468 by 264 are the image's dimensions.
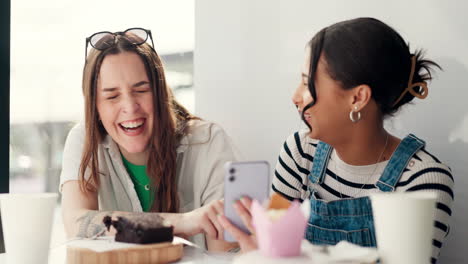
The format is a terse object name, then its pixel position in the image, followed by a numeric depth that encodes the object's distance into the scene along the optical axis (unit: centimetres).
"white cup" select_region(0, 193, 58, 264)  116
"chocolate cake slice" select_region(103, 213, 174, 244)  126
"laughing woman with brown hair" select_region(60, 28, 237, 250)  185
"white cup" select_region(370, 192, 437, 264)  92
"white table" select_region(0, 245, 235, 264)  131
